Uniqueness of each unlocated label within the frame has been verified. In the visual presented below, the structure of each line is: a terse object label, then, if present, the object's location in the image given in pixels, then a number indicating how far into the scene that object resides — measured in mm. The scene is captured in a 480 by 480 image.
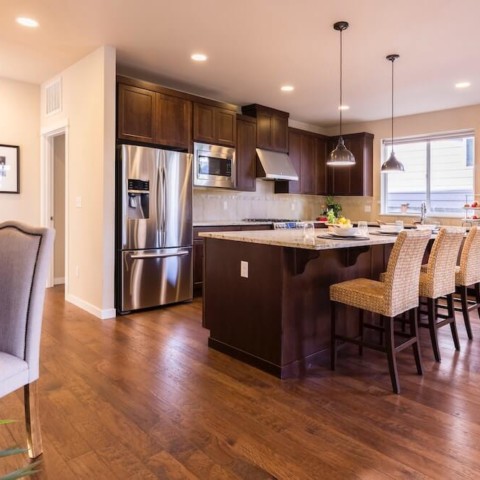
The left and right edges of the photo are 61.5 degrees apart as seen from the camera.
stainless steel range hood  5879
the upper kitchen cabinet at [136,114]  4160
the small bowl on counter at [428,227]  4191
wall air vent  4709
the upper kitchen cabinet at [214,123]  4895
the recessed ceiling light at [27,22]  3309
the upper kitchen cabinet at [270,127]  5934
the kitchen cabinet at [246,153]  5621
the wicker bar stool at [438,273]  2895
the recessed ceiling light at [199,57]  4027
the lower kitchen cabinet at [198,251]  4949
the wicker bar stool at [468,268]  3330
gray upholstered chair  1714
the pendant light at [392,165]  4312
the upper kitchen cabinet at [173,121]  4488
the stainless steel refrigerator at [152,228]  4113
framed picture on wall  4938
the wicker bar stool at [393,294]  2451
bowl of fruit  2832
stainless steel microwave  4977
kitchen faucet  5898
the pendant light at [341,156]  3738
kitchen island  2646
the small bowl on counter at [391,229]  3595
